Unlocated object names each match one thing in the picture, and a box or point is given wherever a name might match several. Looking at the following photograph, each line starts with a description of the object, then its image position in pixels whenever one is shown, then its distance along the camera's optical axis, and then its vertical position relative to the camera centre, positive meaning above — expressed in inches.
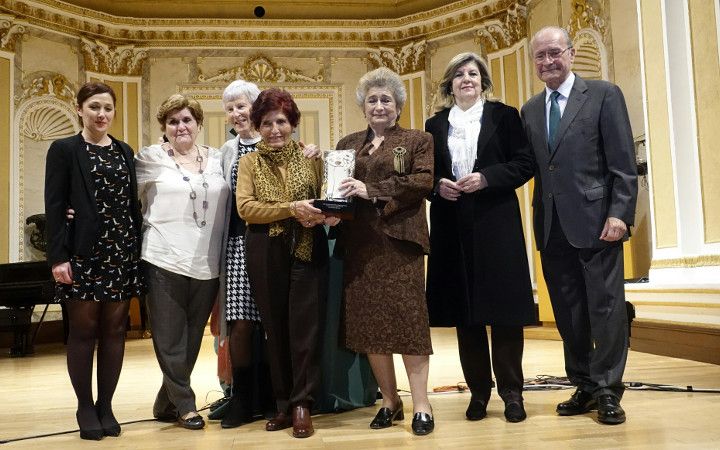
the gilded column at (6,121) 328.2 +72.9
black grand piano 274.7 -7.6
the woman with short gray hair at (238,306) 117.7 -6.5
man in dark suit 111.2 +6.8
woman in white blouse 117.0 +4.5
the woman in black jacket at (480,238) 111.7 +3.2
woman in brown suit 107.2 +1.5
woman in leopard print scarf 111.0 +1.4
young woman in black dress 110.8 +4.2
